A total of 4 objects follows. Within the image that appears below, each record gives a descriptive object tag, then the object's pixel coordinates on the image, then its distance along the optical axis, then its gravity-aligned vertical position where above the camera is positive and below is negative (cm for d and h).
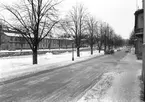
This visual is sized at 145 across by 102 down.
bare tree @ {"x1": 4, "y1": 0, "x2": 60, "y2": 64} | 1634 +317
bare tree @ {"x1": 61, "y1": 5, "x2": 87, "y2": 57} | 3231 +468
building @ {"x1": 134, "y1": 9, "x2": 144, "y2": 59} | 2345 +483
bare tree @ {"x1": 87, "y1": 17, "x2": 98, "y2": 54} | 3845 +474
